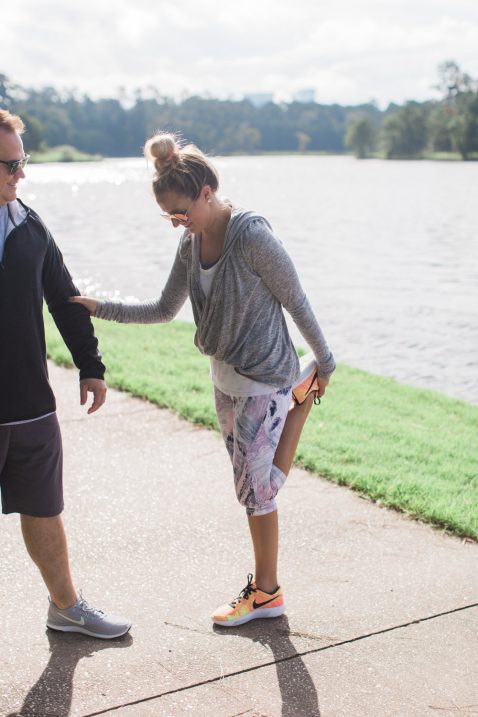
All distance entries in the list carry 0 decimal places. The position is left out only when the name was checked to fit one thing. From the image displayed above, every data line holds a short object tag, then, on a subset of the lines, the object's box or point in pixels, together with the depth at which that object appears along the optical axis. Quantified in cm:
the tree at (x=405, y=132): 11681
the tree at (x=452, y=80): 13538
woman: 315
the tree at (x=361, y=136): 13538
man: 296
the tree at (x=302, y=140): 16700
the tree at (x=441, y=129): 11081
